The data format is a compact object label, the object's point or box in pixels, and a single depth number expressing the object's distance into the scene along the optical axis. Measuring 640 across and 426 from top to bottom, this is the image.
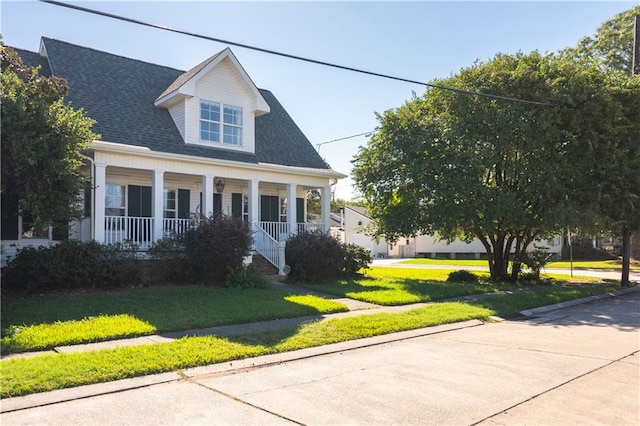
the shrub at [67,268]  11.80
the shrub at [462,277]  19.02
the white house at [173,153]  15.03
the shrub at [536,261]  19.66
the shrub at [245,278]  13.96
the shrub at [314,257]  16.25
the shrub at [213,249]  13.88
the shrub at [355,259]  18.38
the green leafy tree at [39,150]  9.52
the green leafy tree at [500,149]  16.09
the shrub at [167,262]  14.34
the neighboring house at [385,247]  48.88
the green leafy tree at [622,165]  16.41
